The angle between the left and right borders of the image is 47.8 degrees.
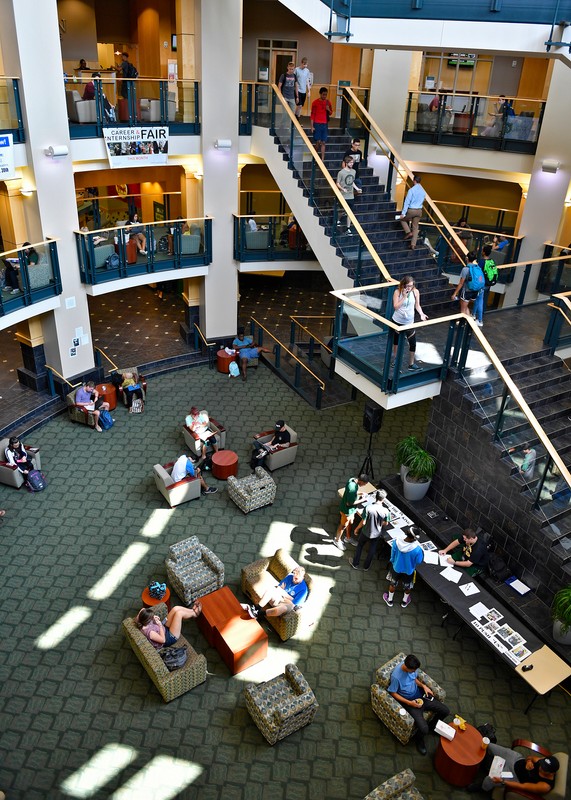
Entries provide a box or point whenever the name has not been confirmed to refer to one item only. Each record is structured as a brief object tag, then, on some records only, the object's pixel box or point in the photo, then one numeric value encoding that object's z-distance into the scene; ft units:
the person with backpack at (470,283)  34.99
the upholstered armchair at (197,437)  42.24
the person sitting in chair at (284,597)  29.68
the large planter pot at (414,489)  37.63
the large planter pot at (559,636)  29.01
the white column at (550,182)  49.26
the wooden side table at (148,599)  30.63
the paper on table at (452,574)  32.09
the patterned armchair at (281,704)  25.50
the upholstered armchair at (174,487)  37.81
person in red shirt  46.55
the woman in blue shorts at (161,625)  27.53
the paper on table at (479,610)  30.22
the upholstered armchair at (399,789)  22.70
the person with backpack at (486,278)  35.58
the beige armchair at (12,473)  38.63
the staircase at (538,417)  31.30
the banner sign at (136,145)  45.98
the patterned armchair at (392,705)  25.79
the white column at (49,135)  39.19
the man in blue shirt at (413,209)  42.63
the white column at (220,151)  46.96
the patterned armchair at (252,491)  37.96
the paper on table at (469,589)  31.35
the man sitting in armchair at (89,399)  45.34
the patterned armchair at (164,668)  26.84
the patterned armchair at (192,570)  31.53
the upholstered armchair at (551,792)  22.84
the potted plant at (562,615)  28.02
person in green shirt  34.55
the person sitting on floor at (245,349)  53.35
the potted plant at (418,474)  36.78
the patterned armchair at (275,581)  30.42
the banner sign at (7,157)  39.47
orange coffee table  28.43
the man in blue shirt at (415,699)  26.02
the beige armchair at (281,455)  41.47
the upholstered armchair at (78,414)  45.32
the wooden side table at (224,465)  40.70
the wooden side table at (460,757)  24.61
